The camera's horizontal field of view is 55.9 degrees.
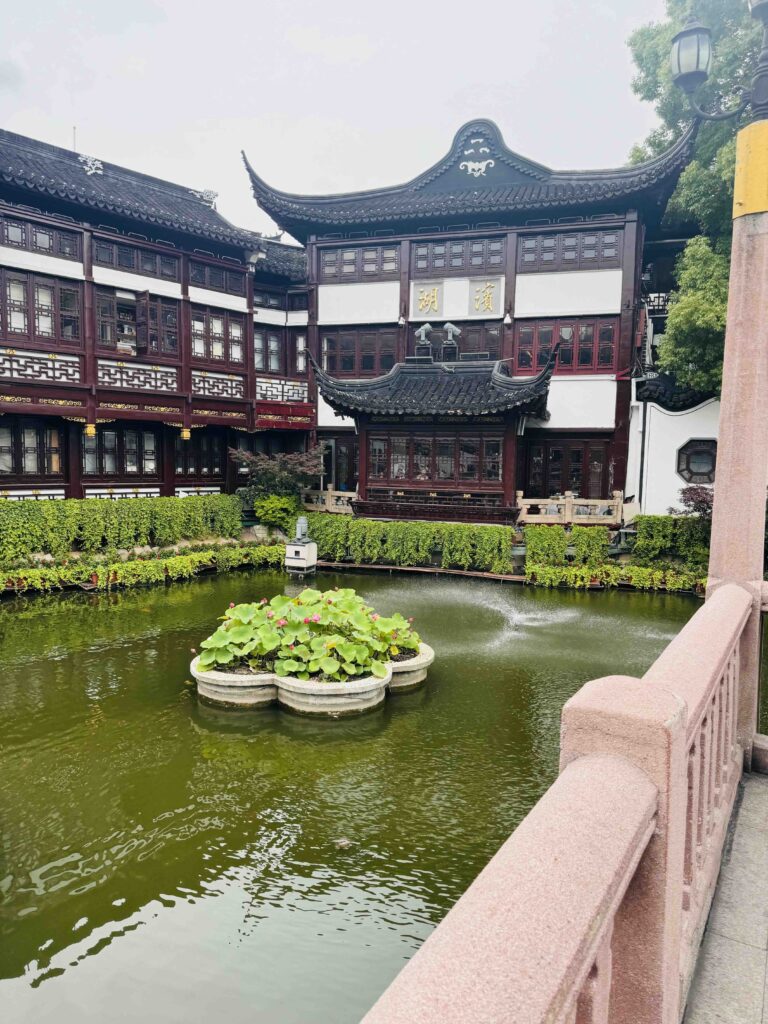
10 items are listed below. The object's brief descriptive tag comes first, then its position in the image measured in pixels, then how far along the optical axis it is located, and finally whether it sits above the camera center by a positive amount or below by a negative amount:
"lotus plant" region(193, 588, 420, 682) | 8.41 -2.05
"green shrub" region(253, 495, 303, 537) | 19.80 -1.14
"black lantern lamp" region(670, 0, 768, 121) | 4.78 +2.82
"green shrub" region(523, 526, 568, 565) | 16.62 -1.60
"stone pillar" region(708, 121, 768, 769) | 4.36 +0.36
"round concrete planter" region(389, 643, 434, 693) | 8.95 -2.52
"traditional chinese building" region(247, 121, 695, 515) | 19.41 +4.93
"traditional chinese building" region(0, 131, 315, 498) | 17.59 +3.56
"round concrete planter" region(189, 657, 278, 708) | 8.31 -2.54
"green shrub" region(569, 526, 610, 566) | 16.67 -1.56
